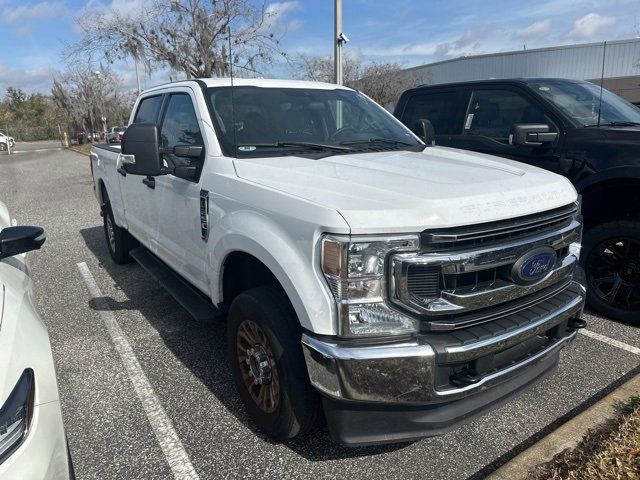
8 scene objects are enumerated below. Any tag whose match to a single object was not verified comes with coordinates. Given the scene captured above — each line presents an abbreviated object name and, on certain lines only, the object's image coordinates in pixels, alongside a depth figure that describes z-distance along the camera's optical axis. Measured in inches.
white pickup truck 80.7
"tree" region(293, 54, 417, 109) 1079.0
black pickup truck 160.1
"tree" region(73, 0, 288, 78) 535.5
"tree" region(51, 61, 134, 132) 1533.0
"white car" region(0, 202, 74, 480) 60.8
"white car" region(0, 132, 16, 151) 1475.1
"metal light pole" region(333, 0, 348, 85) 380.8
